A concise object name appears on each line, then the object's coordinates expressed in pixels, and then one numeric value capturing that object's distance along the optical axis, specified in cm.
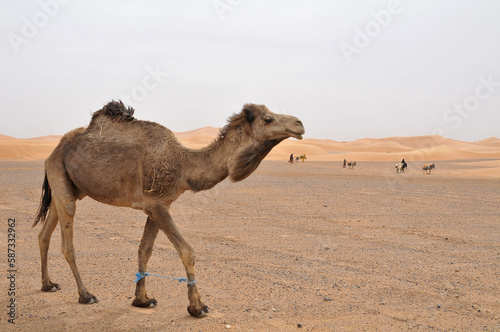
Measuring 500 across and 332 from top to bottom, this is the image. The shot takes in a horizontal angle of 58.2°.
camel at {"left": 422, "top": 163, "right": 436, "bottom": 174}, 3731
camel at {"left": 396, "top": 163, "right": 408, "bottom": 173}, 3791
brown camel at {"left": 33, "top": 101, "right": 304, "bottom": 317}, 535
